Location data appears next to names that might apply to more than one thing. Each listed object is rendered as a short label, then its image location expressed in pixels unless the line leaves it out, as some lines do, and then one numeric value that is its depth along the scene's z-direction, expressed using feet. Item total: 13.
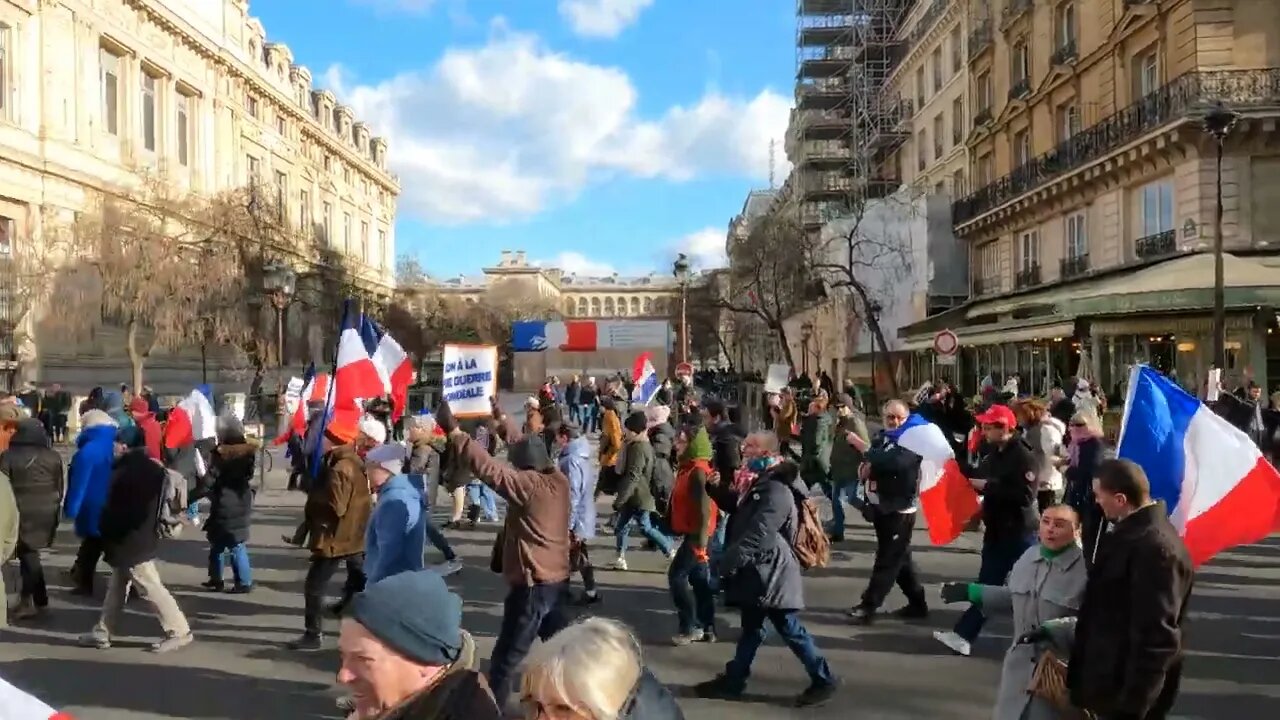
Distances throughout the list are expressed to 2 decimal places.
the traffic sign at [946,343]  70.95
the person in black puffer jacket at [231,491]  28.91
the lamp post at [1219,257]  52.60
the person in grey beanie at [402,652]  7.97
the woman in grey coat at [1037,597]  13.19
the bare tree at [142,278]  90.58
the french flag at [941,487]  26.37
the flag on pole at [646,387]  64.54
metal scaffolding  165.68
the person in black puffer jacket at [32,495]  26.58
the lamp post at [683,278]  88.22
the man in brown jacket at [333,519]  23.73
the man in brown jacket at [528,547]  18.83
